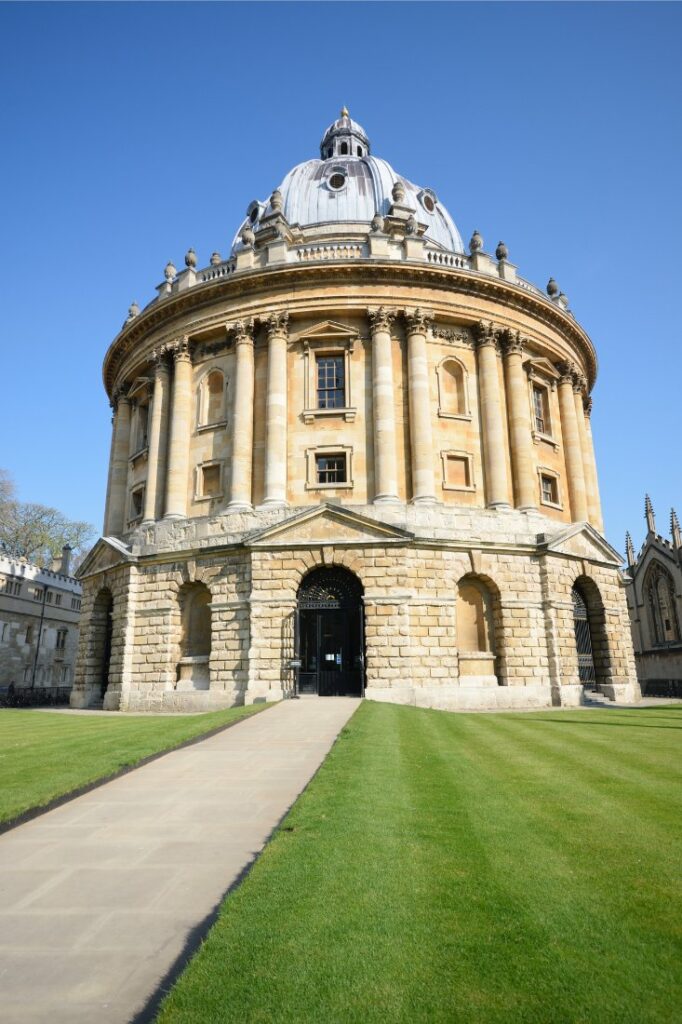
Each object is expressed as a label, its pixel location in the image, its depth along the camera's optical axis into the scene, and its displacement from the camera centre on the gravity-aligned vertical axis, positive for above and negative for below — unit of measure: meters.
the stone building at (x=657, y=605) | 50.97 +6.04
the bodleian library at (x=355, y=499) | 25.52 +7.96
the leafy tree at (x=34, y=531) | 57.00 +13.78
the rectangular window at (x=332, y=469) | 28.41 +9.02
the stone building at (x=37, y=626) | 46.88 +4.59
